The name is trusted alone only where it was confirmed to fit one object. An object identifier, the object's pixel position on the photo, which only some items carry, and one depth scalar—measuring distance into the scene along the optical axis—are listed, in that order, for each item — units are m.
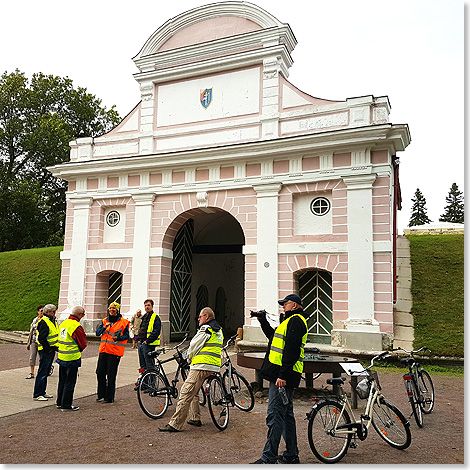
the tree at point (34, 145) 30.94
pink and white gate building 14.55
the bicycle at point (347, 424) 5.59
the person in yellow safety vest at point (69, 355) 8.00
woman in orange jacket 8.59
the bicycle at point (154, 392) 7.47
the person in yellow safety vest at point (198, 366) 6.71
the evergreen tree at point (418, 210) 54.81
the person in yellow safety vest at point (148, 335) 9.38
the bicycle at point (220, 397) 6.97
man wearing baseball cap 5.35
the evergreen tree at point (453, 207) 49.78
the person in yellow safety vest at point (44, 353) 8.75
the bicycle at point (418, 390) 7.25
